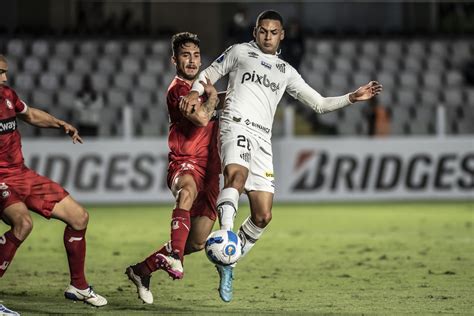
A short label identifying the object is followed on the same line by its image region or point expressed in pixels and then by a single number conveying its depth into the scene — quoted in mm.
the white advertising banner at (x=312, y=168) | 35562
